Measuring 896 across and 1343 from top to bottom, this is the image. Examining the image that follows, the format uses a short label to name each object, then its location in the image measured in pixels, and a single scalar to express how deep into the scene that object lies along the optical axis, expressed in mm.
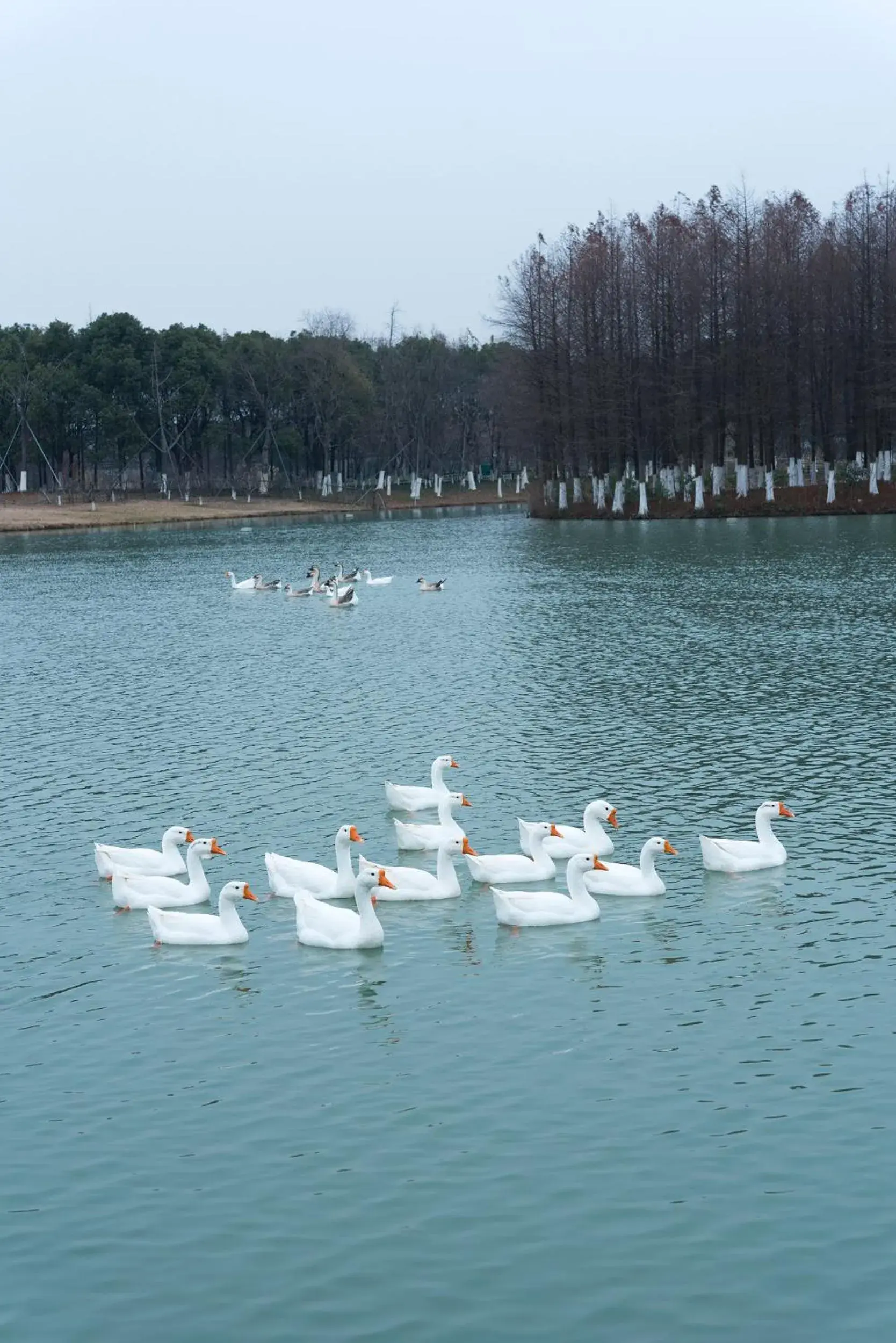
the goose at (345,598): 60219
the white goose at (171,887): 22031
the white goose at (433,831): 24469
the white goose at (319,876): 22078
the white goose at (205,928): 20203
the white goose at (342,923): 19844
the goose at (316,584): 65375
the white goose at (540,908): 20641
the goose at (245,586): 67000
